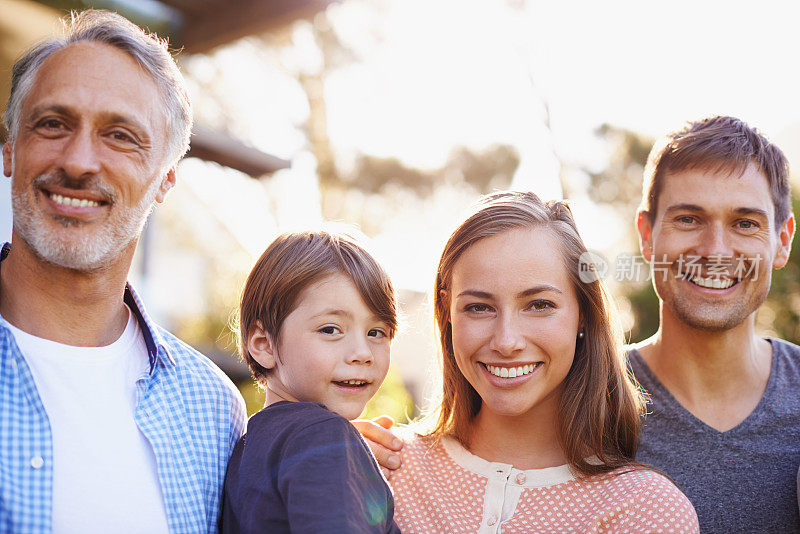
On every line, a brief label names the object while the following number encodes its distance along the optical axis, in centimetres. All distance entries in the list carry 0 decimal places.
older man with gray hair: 88
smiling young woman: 95
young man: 112
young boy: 83
